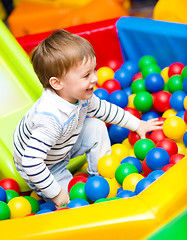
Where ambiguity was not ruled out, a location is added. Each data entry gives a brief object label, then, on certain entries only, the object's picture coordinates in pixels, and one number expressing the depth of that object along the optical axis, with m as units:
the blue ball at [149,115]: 1.51
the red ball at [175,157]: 1.17
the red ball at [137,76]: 1.75
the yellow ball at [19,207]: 1.11
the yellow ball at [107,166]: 1.25
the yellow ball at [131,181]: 1.10
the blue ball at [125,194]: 1.02
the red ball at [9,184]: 1.25
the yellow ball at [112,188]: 1.18
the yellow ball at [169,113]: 1.46
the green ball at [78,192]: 1.13
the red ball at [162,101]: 1.49
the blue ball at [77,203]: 1.01
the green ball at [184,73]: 1.49
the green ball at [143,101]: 1.50
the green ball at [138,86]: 1.63
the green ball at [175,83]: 1.49
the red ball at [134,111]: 1.51
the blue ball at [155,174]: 1.02
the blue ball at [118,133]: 1.46
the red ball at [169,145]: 1.22
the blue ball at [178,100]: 1.41
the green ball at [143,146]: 1.26
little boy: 1.02
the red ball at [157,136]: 1.33
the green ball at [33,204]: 1.19
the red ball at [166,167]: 1.09
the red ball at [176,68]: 1.57
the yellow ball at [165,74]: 1.64
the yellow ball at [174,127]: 1.28
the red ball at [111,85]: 1.69
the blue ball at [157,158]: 1.13
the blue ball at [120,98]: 1.56
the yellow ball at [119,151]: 1.36
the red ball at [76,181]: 1.21
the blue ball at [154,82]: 1.54
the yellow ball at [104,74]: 1.80
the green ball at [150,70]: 1.65
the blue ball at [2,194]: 1.15
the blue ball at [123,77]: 1.72
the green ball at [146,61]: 1.72
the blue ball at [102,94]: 1.62
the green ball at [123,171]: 1.17
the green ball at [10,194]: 1.20
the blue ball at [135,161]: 1.25
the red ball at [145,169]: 1.19
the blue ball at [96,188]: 1.08
